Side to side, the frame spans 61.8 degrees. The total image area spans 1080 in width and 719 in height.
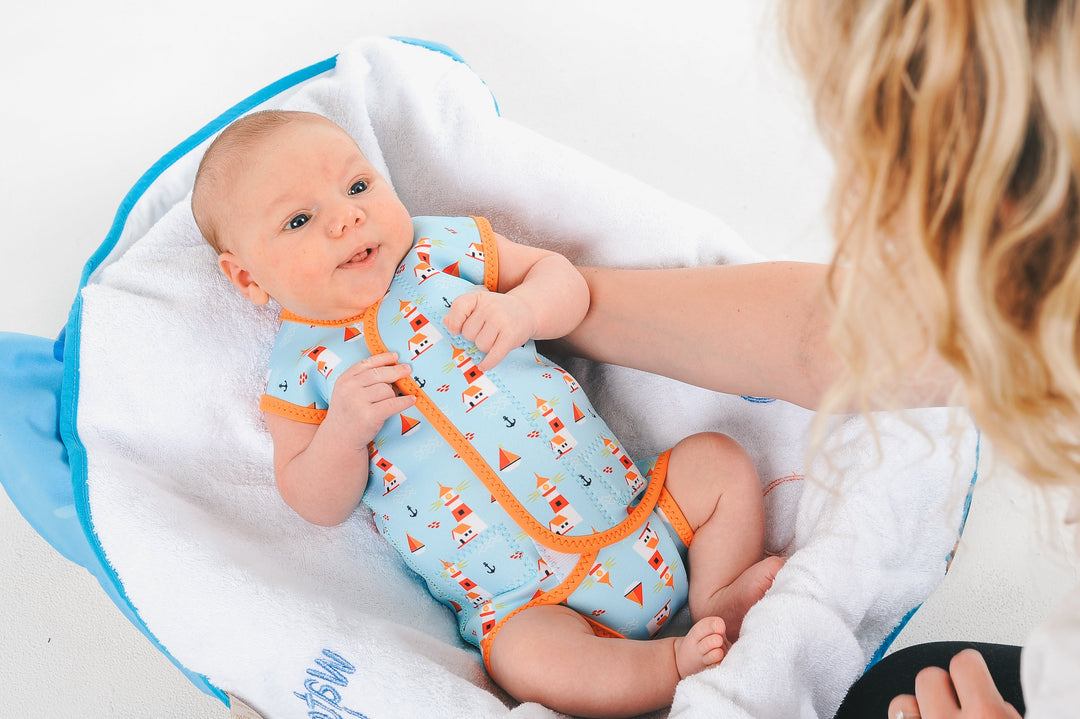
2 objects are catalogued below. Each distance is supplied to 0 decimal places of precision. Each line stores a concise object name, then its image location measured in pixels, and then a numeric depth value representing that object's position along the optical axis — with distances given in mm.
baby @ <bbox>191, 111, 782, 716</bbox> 961
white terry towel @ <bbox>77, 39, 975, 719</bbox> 876
